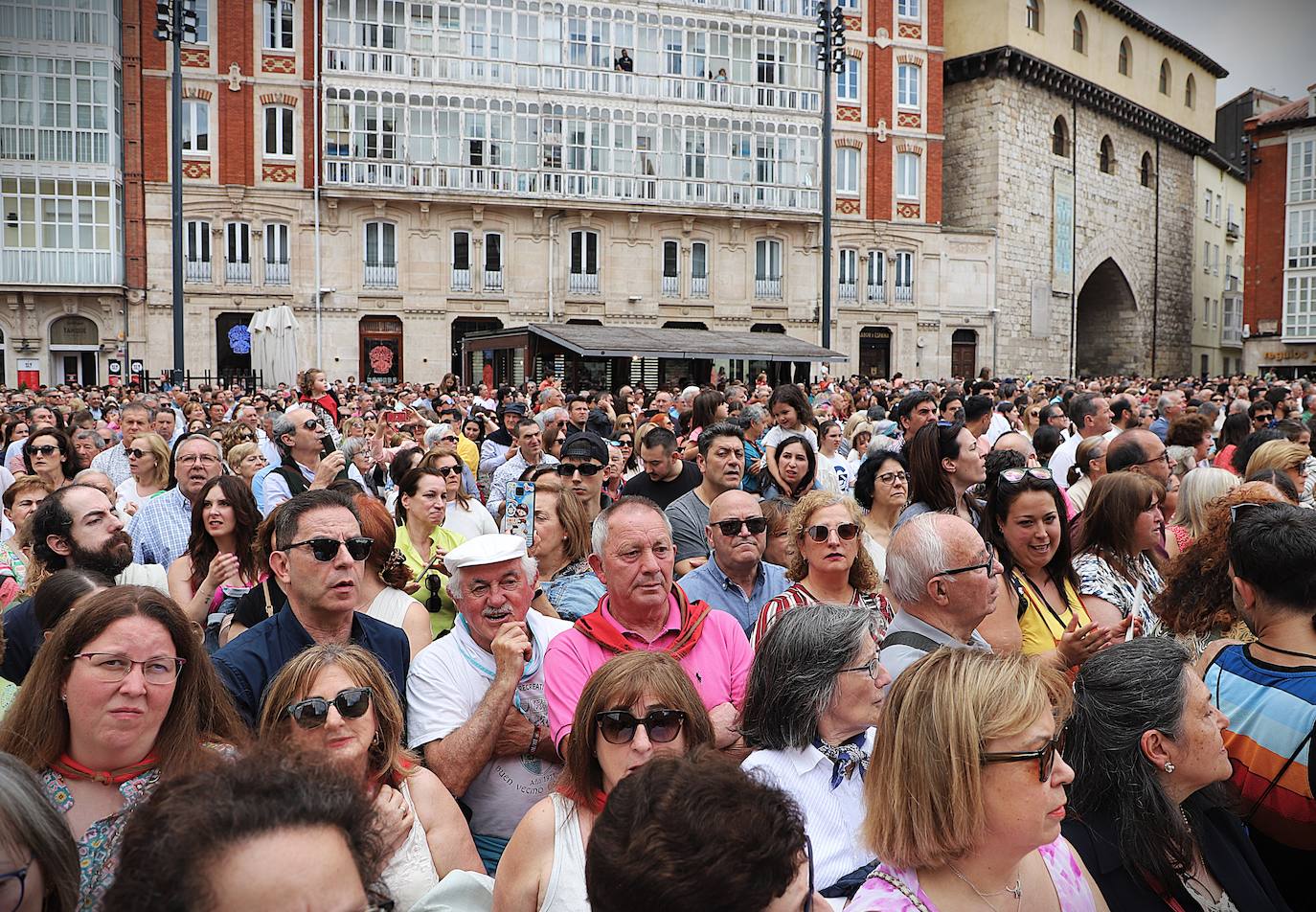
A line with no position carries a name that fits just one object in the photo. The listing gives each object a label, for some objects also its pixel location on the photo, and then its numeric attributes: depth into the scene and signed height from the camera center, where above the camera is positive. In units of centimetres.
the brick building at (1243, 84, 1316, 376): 4391 +705
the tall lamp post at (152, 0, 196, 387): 1925 +587
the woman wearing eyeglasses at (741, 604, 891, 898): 305 -94
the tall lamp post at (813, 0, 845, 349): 2153 +750
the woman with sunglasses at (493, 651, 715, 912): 271 -94
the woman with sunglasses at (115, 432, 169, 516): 755 -49
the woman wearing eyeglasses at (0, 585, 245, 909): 282 -86
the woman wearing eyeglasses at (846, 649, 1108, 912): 235 -90
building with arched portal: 3950 +980
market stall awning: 2572 +163
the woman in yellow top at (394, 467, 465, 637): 589 -70
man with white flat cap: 352 -106
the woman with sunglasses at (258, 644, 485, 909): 291 -97
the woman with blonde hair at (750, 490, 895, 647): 452 -66
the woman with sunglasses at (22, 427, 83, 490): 780 -41
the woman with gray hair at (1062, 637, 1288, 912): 264 -102
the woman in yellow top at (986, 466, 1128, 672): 437 -64
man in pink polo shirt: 371 -83
